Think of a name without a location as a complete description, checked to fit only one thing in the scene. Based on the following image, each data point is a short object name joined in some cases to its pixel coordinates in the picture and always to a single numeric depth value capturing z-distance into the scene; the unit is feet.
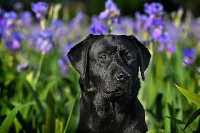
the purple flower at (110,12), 18.17
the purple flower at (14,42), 21.50
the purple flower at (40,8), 20.02
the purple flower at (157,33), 19.18
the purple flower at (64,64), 25.69
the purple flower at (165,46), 19.90
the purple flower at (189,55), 23.69
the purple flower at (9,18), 21.61
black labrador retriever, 12.59
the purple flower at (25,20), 28.73
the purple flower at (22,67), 20.92
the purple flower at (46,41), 20.28
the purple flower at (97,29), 18.03
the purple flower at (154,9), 18.78
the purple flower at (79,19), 33.32
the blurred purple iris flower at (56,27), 24.39
